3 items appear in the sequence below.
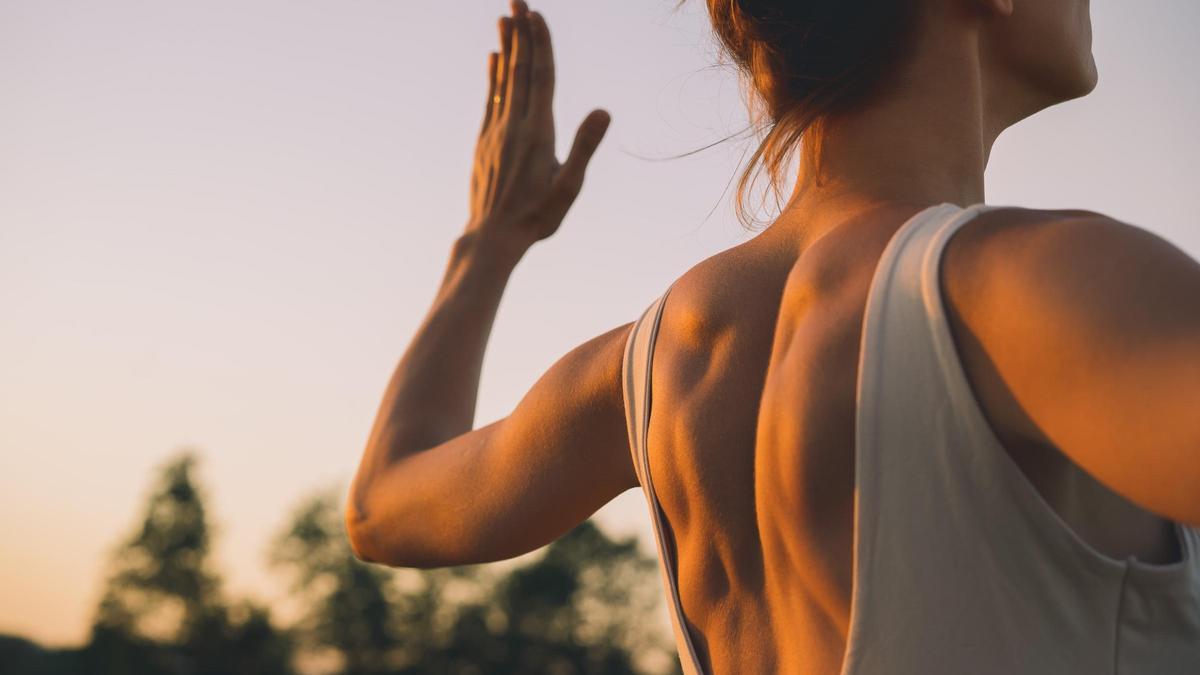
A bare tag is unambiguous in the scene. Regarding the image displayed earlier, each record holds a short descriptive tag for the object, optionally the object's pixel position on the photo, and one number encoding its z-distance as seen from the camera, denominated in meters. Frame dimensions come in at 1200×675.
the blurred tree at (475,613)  73.06
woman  1.30
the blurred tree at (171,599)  63.97
